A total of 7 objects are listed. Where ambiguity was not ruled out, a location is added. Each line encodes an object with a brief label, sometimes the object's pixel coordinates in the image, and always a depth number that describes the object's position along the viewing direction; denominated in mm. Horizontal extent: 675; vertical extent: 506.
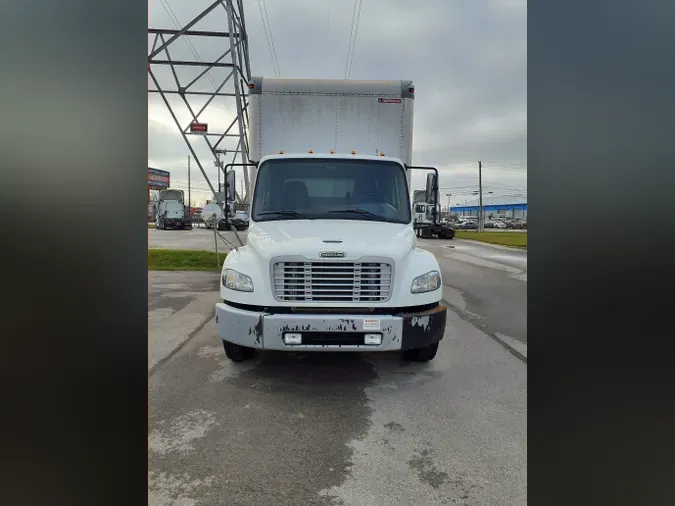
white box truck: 3984
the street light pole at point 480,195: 51716
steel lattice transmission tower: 10008
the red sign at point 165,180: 60612
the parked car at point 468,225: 66825
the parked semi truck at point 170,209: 38031
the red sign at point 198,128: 11762
